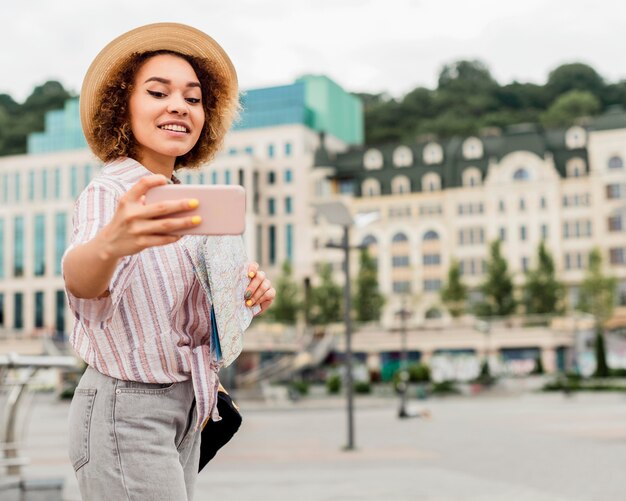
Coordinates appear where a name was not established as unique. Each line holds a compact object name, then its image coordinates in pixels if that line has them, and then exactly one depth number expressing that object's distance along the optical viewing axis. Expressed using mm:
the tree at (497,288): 61031
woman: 2457
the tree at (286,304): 65375
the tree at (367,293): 64375
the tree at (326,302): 65125
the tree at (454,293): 64188
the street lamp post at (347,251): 15008
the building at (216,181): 78875
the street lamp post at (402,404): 26344
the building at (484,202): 68250
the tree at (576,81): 103562
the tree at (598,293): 60906
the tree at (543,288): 61031
